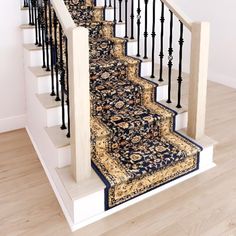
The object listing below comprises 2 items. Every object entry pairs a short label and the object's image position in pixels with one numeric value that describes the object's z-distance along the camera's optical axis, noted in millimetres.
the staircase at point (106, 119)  2023
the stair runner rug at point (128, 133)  2244
